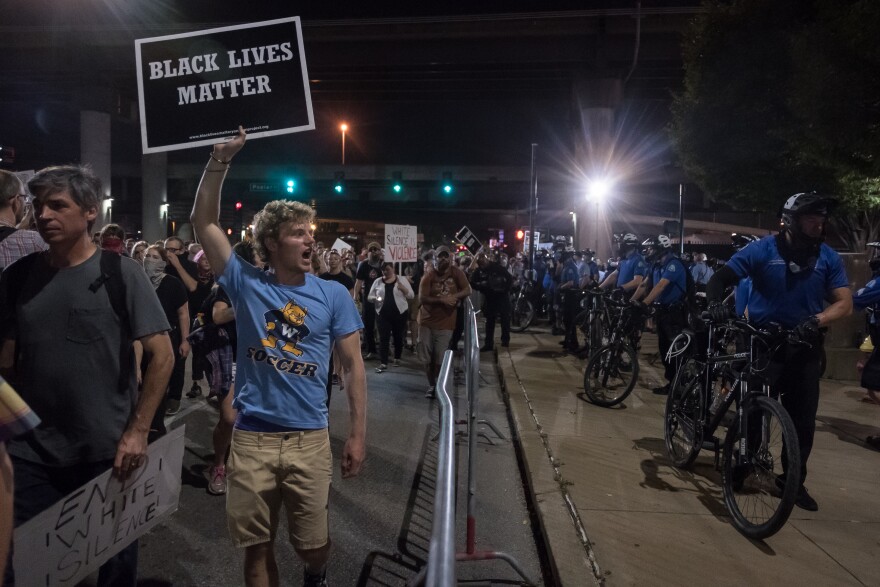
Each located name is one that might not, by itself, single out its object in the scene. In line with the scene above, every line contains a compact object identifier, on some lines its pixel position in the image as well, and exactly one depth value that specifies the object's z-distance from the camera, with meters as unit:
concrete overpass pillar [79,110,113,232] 30.78
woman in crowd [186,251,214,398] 7.32
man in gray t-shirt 2.49
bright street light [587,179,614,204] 26.44
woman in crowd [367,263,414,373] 10.30
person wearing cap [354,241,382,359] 11.09
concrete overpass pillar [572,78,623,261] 26.05
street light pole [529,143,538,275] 17.54
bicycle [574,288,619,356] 9.09
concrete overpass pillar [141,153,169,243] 33.75
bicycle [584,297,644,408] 7.44
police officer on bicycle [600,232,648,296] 9.99
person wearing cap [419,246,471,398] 8.02
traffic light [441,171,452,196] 22.05
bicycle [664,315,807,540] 3.82
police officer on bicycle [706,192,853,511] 4.32
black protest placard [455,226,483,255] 17.52
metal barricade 1.36
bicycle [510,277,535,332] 16.12
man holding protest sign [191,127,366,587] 2.72
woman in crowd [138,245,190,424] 6.11
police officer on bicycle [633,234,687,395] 7.90
